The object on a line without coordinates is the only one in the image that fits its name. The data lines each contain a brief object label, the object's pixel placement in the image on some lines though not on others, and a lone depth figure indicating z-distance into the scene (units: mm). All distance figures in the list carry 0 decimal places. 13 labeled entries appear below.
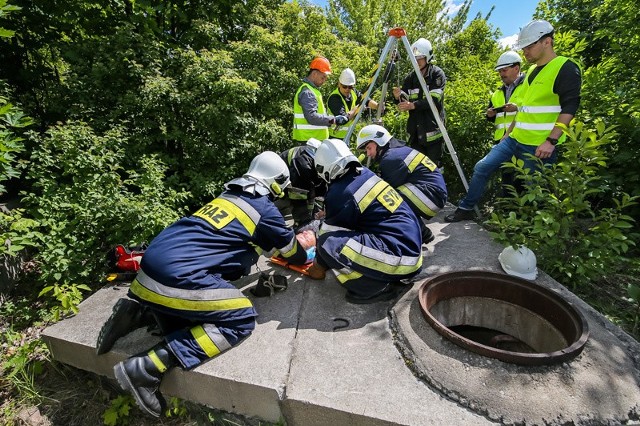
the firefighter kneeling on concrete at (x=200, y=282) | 2381
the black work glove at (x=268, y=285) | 3205
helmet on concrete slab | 3145
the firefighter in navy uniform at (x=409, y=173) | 3883
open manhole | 2641
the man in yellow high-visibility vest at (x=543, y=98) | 3375
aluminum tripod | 4544
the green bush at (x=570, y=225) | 2936
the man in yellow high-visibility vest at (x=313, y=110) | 5023
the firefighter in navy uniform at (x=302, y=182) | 4422
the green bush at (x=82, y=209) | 3619
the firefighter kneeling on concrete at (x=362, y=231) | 2871
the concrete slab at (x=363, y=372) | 1973
